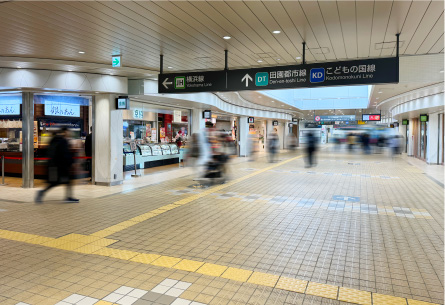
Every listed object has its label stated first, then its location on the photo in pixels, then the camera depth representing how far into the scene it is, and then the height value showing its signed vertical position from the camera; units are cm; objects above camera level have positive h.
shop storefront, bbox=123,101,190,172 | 1441 +16
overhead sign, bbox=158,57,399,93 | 594 +127
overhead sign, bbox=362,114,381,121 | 2630 +182
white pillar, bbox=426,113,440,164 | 1773 -1
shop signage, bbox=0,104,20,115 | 1194 +101
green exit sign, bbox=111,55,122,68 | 750 +181
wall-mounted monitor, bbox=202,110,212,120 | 1650 +122
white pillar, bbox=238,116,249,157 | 2230 +14
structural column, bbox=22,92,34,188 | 959 -6
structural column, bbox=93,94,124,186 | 1016 -10
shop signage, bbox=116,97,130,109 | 1014 +110
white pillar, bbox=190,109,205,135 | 1627 +90
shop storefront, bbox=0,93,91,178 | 1152 +61
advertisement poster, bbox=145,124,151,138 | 1706 +38
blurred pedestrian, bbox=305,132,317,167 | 1430 -39
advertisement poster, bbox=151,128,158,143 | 1734 +12
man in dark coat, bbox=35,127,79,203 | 701 -56
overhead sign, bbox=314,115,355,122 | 3009 +198
